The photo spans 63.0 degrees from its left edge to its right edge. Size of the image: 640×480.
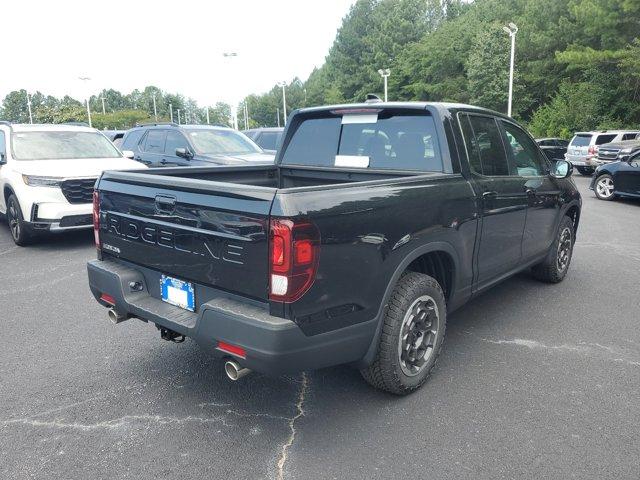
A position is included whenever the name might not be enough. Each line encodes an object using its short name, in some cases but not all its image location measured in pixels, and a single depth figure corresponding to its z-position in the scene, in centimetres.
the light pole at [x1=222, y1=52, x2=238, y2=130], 3238
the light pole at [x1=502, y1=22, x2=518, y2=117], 2903
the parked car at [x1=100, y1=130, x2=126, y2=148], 1831
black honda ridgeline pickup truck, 259
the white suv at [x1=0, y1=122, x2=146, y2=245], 737
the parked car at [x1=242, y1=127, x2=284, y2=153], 1579
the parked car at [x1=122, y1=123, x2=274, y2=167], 1043
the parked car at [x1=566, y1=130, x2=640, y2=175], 2027
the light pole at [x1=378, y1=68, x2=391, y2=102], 5398
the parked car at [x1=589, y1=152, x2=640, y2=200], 1241
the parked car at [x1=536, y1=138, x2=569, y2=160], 2522
